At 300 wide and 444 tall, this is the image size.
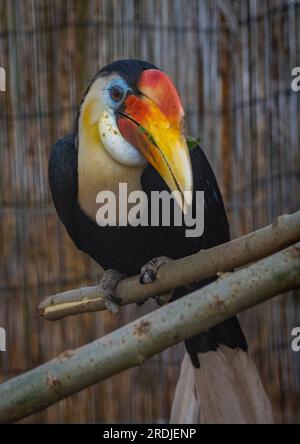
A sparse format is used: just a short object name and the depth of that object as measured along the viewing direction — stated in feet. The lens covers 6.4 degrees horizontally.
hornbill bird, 9.27
